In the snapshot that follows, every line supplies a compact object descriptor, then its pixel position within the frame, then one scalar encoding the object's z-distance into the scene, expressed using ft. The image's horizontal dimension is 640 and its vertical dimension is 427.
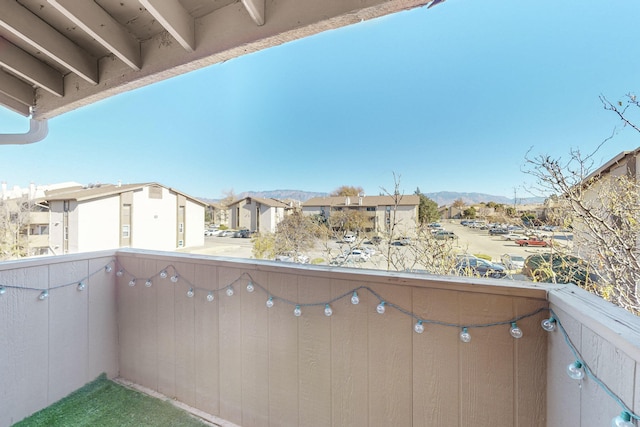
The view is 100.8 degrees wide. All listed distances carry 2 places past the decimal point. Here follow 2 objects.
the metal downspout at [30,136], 5.05
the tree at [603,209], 5.60
